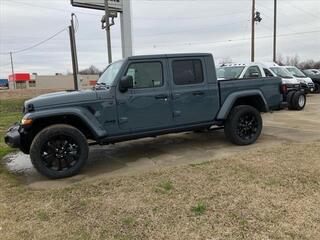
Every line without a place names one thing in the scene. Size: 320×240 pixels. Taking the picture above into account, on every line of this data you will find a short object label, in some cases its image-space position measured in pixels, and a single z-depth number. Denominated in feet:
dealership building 201.36
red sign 214.80
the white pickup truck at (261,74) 31.19
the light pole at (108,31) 34.27
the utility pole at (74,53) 37.13
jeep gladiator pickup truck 12.79
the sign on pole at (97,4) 38.67
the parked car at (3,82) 262.86
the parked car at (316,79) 52.55
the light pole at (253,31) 61.85
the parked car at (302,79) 40.20
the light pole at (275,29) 70.14
